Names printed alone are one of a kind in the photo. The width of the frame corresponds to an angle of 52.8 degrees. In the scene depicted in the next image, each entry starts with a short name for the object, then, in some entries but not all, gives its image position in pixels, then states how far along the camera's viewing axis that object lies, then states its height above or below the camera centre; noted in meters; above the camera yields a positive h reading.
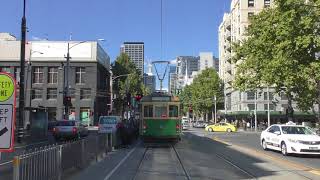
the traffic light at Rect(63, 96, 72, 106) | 27.13 +0.77
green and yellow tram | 18.00 -0.45
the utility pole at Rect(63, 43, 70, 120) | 27.81 +0.26
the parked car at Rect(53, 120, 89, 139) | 23.15 -1.47
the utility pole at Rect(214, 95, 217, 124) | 66.90 +1.17
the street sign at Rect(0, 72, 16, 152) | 4.29 -0.01
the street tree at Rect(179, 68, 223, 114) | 71.10 +4.43
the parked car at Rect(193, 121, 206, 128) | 62.99 -3.00
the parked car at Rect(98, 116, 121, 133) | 23.59 -0.95
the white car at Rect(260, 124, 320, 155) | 14.26 -1.35
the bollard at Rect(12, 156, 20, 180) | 5.45 -1.00
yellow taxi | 43.33 -2.42
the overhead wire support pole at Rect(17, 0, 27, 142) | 18.65 +1.67
